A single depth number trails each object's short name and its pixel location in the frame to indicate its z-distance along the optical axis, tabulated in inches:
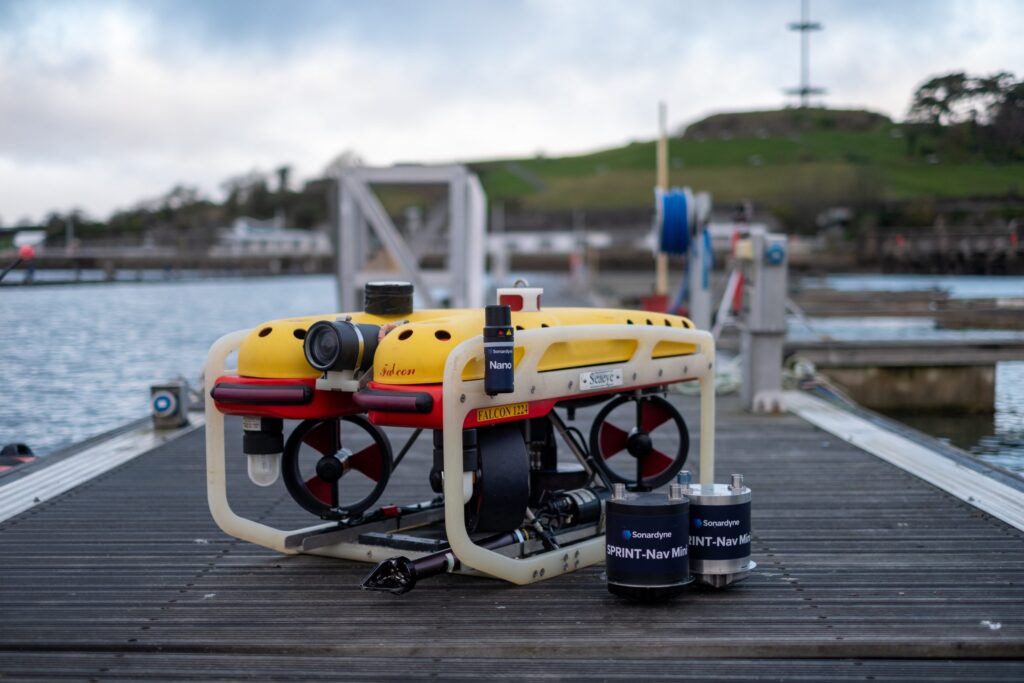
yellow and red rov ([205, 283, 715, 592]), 206.2
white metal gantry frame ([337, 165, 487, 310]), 682.8
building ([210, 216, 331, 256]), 4795.8
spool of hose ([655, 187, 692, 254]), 566.6
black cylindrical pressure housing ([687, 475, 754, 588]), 212.1
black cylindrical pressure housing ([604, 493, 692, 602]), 202.2
